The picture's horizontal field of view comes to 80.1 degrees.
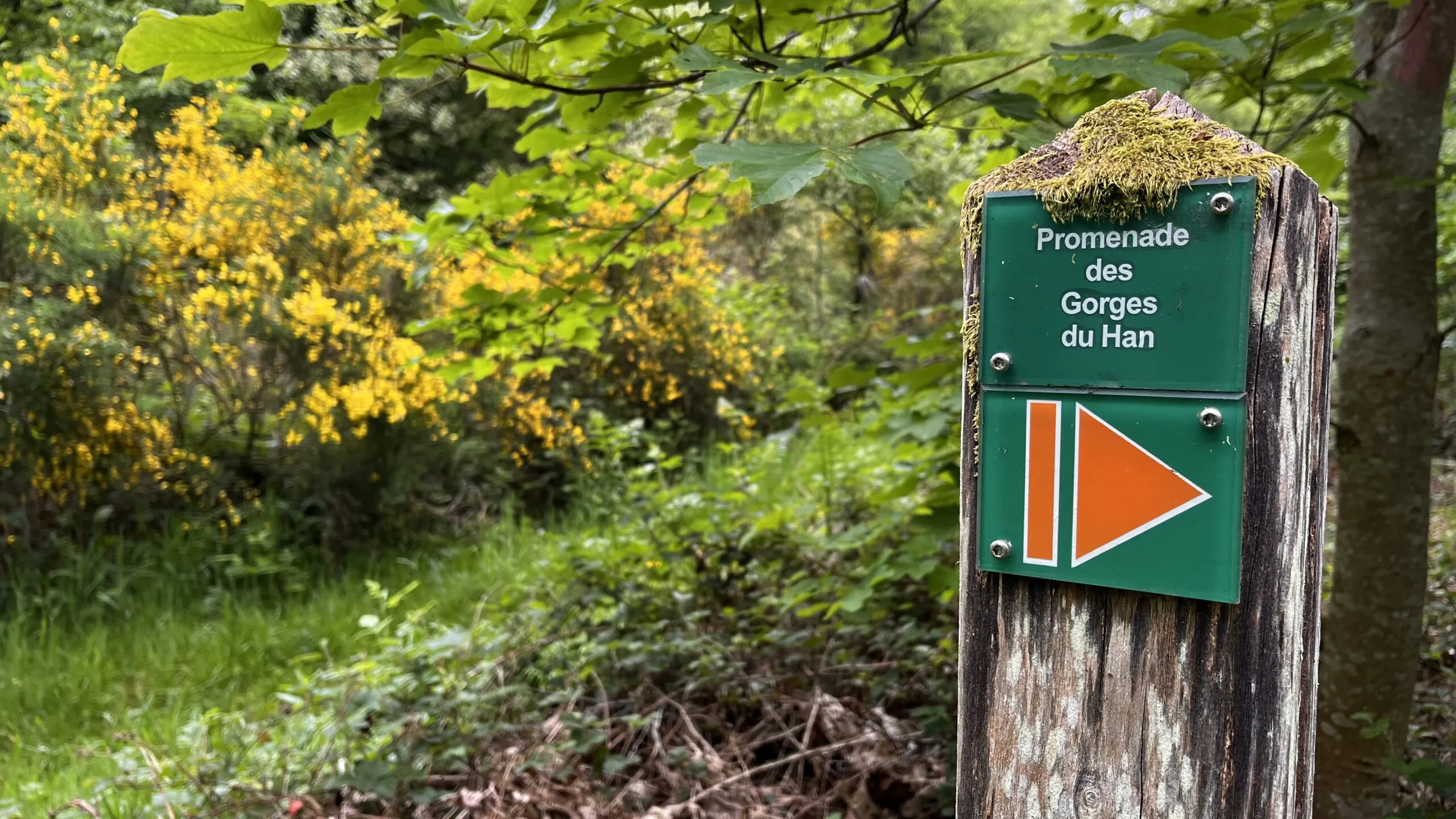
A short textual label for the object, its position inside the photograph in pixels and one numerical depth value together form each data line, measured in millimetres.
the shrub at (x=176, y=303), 4434
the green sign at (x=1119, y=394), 841
